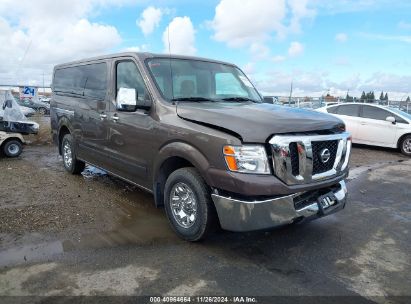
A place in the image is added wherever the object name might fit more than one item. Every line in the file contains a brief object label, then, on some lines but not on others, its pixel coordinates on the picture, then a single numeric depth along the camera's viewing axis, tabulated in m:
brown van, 3.51
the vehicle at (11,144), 8.79
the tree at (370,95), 33.18
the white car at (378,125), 11.75
